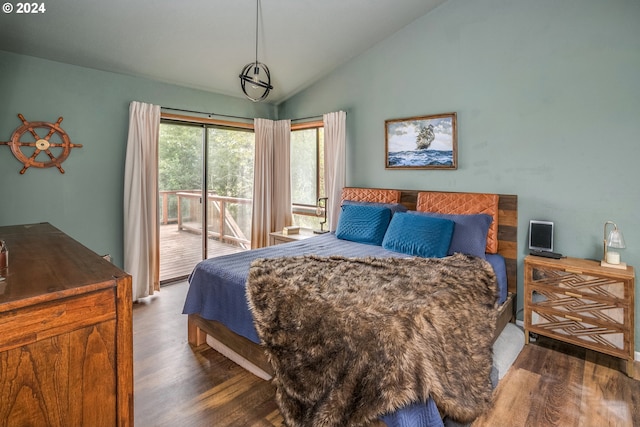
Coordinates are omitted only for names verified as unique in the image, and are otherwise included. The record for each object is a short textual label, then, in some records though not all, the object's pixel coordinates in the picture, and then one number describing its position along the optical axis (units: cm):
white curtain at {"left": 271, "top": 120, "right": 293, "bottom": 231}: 483
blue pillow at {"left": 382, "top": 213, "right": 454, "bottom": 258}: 283
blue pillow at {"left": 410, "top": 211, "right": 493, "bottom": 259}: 282
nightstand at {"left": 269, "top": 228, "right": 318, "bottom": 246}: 408
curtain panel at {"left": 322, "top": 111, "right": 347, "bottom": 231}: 416
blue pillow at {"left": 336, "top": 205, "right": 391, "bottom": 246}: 340
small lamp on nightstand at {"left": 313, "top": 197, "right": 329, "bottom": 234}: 454
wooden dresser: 84
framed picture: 339
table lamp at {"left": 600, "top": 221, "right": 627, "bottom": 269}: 245
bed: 228
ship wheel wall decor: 300
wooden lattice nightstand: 233
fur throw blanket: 144
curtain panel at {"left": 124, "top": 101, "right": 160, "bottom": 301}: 357
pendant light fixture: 300
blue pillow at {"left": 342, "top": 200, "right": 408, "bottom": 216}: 358
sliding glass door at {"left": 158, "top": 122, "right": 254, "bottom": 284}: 415
